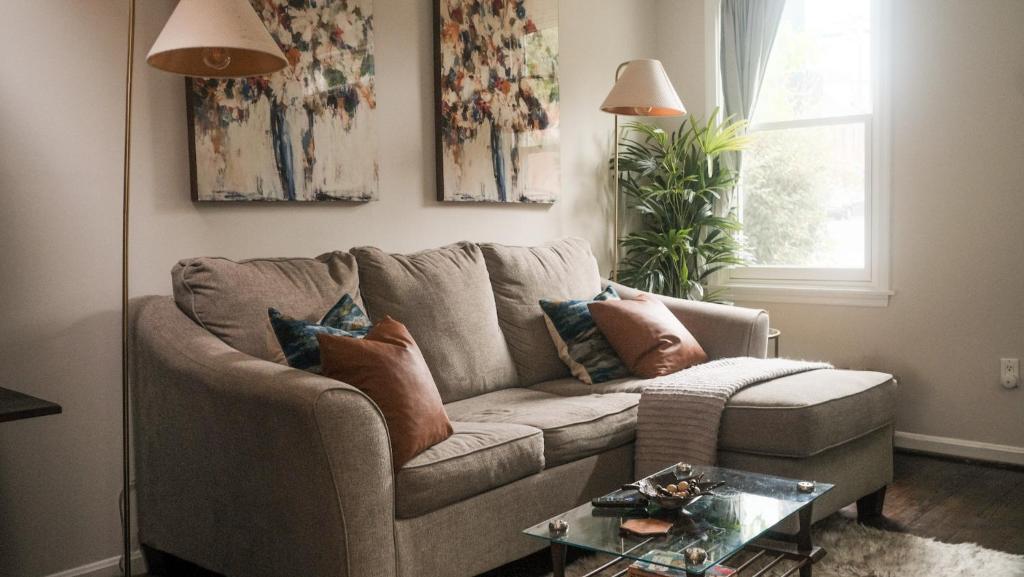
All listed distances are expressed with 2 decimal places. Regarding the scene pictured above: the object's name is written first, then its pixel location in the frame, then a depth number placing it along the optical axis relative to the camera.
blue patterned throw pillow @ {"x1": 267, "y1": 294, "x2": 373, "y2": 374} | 2.45
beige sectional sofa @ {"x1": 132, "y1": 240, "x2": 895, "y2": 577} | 2.12
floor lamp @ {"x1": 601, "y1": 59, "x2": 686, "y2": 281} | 3.82
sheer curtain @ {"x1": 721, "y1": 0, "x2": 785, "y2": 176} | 4.57
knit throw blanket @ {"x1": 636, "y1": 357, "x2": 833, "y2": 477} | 2.86
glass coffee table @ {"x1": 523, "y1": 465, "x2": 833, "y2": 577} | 1.88
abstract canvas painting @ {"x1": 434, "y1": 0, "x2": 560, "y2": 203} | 3.75
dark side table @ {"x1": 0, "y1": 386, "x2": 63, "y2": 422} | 1.88
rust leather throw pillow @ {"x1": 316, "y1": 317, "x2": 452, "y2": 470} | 2.30
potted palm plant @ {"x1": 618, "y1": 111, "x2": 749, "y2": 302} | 4.50
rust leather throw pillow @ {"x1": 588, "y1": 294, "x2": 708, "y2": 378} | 3.39
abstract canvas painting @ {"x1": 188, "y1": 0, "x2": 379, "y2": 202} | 2.94
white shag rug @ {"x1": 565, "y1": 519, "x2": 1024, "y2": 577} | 2.66
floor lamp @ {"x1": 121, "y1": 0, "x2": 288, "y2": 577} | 2.22
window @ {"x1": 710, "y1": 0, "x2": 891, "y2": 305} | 4.27
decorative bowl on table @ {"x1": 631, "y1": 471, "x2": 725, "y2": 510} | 2.04
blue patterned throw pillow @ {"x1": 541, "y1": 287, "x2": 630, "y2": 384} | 3.40
